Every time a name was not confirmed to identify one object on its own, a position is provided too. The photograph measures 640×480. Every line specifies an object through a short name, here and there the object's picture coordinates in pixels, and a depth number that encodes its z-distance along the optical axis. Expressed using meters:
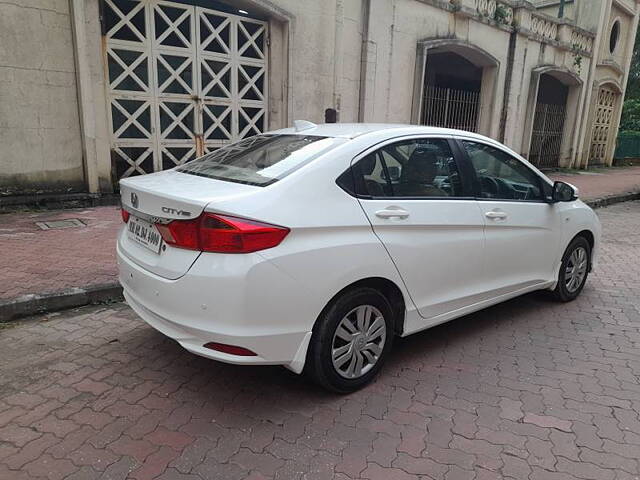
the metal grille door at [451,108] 13.21
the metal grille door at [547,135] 17.50
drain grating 6.26
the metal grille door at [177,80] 7.75
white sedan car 2.54
